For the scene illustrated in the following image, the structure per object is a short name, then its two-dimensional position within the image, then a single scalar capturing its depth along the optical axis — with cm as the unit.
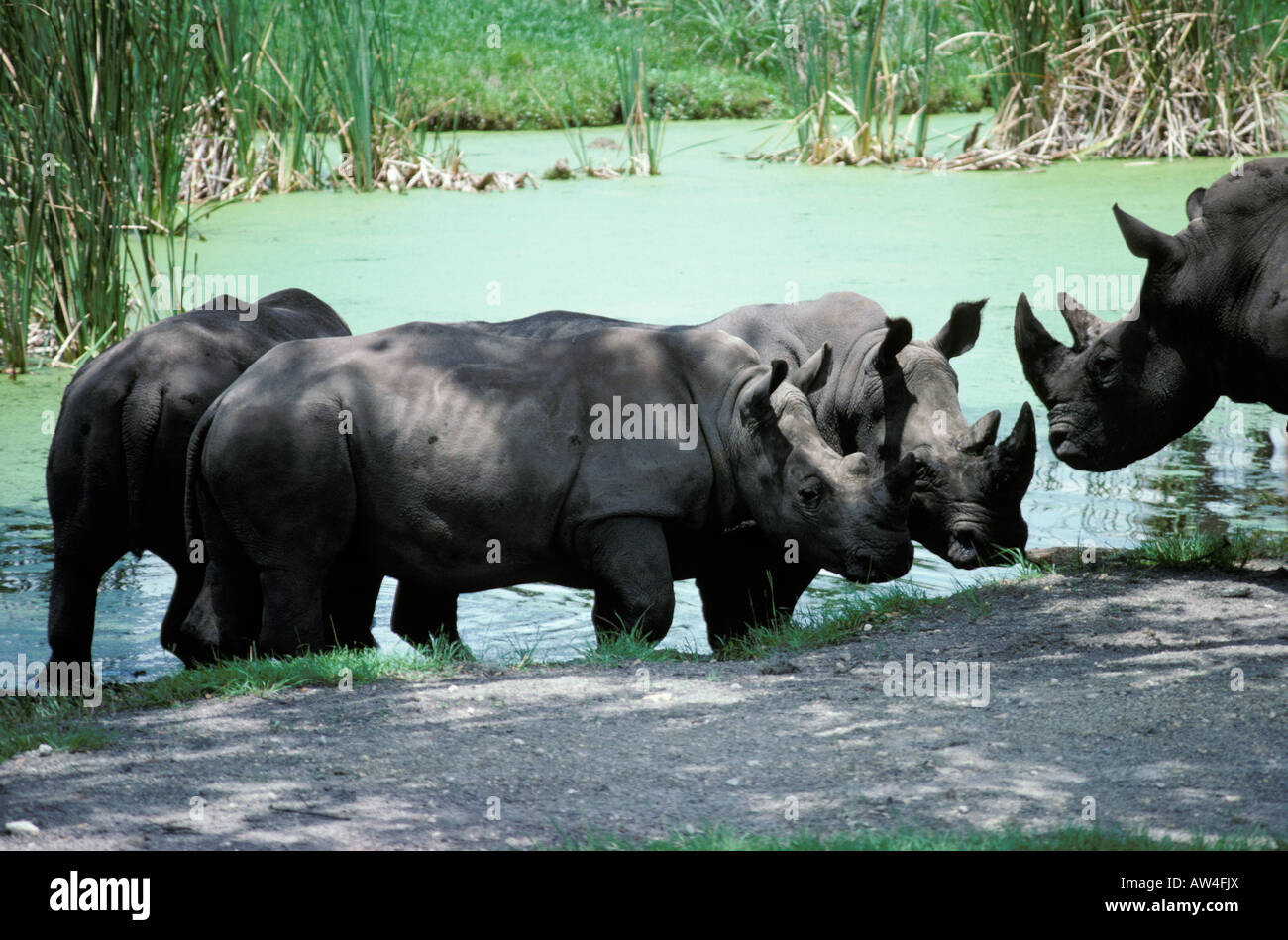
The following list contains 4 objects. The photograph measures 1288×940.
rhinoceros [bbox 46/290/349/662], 1255
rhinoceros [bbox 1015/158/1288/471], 1178
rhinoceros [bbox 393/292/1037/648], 1270
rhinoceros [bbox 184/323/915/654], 1180
